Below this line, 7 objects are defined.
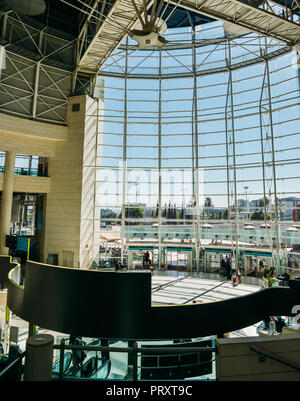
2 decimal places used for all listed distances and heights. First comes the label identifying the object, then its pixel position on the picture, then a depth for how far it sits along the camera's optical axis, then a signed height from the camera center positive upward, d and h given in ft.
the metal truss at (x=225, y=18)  48.83 +41.00
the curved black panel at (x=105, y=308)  27.61 -8.98
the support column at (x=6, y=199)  67.87 +6.24
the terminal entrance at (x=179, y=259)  78.79 -9.88
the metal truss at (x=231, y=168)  73.15 +16.47
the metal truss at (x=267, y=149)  66.80 +20.37
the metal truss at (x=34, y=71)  67.21 +41.43
